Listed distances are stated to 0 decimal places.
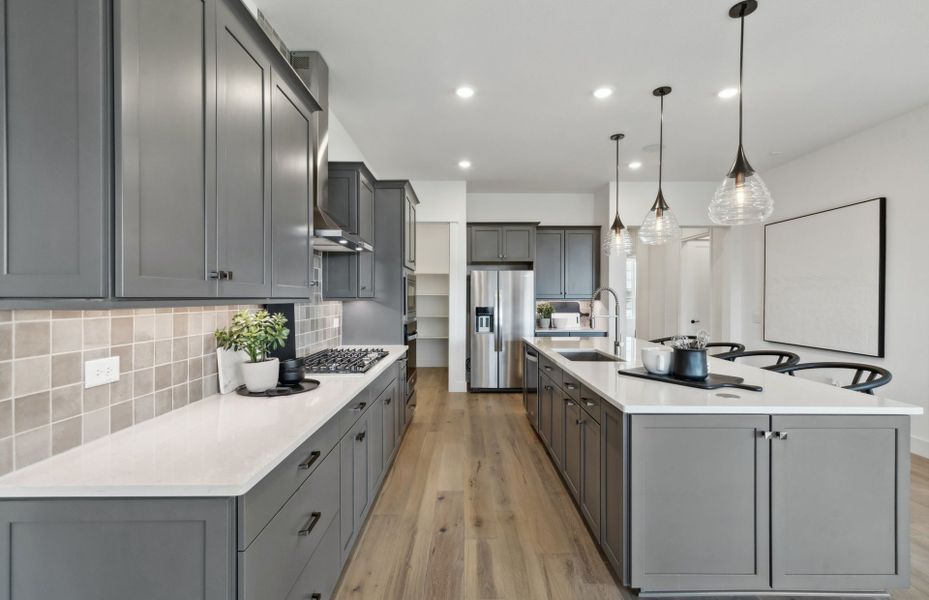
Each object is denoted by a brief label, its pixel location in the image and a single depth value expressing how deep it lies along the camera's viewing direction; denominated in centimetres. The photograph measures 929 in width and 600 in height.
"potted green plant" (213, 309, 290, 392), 184
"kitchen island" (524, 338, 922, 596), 165
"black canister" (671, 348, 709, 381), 209
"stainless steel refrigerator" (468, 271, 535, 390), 547
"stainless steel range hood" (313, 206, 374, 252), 225
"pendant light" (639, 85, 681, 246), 318
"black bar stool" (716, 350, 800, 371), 312
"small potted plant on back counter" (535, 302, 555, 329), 604
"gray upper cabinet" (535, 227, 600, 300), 611
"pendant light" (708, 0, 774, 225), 221
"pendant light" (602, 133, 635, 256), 372
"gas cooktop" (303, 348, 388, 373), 237
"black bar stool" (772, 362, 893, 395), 211
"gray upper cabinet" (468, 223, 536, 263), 588
